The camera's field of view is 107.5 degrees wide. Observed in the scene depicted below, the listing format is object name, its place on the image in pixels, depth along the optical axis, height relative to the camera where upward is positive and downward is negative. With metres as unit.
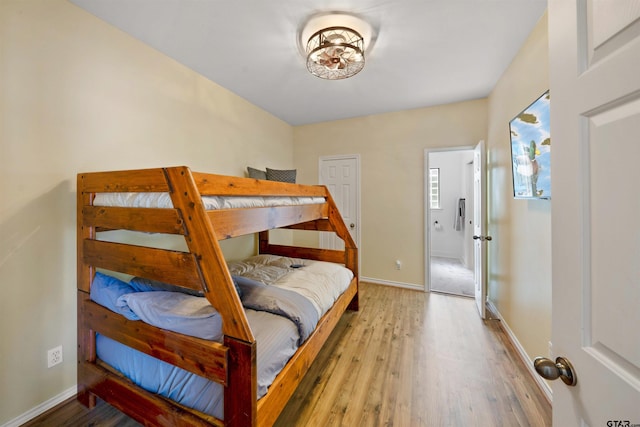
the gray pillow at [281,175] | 3.33 +0.54
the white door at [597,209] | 0.43 +0.01
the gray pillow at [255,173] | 3.14 +0.55
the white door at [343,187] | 3.86 +0.44
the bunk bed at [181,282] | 1.02 -0.34
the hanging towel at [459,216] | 5.12 -0.08
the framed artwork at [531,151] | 1.50 +0.44
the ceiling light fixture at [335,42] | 1.74 +1.37
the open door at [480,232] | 2.60 -0.23
